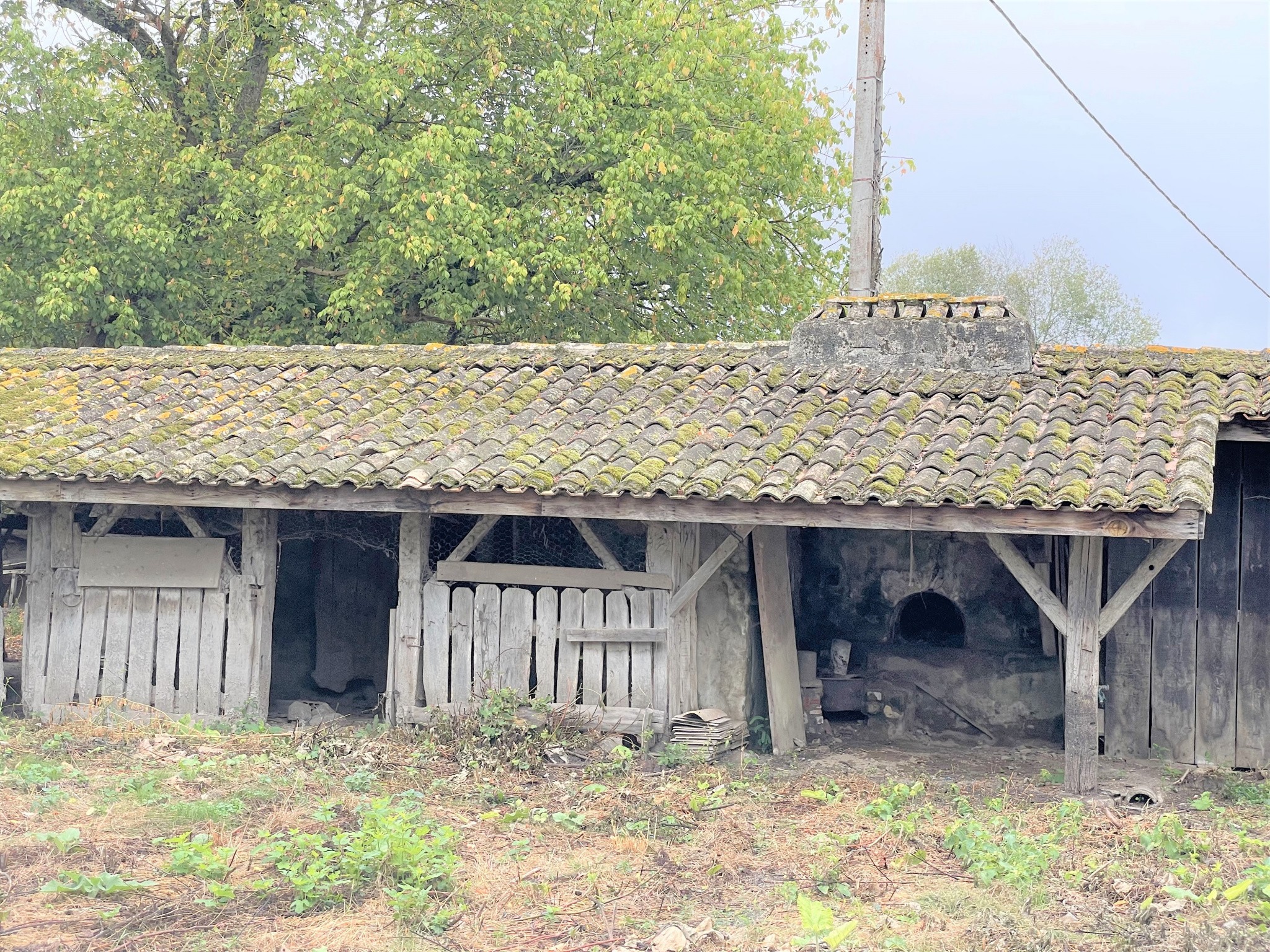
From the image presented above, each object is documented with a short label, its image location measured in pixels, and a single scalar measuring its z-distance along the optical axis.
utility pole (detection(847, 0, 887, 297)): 12.47
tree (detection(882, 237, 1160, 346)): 52.72
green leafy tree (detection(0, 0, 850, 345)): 16.98
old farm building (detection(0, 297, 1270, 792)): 8.80
